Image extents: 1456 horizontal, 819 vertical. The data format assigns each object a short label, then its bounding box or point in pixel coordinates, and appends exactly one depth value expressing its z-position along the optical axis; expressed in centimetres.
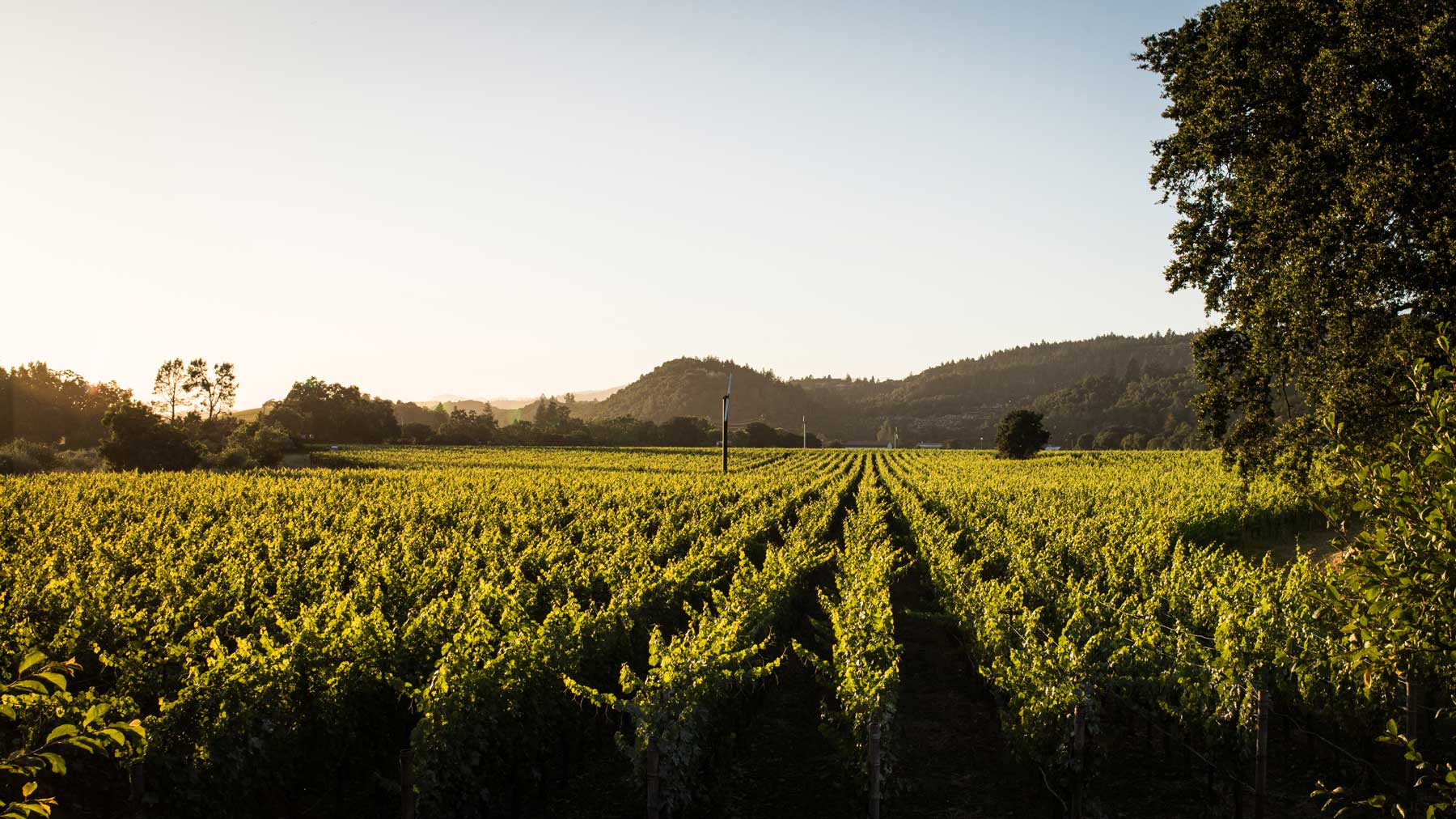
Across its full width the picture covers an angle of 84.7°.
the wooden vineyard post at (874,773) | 729
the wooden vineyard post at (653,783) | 676
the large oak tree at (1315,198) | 1381
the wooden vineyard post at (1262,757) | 736
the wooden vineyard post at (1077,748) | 740
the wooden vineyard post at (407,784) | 622
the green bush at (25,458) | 4325
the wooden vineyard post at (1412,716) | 721
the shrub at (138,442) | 4581
